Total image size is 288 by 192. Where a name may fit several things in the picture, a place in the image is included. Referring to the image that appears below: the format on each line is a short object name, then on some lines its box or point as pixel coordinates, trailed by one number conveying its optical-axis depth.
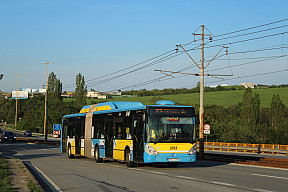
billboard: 155.88
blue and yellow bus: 20.23
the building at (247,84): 136.14
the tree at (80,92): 119.50
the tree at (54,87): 150.86
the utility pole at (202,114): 29.99
